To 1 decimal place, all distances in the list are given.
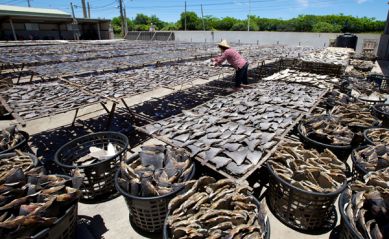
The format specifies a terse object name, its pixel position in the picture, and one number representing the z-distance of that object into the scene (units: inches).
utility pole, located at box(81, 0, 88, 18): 1430.9
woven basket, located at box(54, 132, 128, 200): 138.6
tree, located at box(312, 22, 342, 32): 1865.9
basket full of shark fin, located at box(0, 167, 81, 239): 87.6
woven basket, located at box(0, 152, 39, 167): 136.3
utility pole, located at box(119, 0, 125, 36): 1366.9
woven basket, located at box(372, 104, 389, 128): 206.7
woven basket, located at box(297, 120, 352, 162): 148.6
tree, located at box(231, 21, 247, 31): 2208.9
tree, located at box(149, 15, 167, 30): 2935.5
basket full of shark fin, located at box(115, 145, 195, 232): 110.4
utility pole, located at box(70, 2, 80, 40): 1133.7
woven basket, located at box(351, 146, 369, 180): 126.9
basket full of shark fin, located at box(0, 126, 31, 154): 153.8
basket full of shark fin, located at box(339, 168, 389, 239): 85.4
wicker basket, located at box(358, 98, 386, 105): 243.8
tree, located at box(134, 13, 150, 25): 3231.3
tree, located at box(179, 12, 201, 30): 2460.6
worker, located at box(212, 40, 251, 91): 329.7
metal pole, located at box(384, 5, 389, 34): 706.5
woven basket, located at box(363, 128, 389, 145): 155.3
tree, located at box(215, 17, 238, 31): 2469.2
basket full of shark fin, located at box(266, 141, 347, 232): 111.7
